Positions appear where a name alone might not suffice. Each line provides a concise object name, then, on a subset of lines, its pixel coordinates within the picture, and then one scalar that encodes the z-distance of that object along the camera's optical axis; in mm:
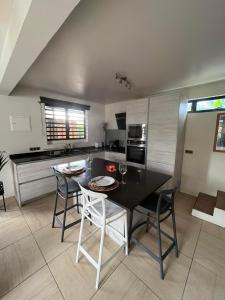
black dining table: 1226
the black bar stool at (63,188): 1734
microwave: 3062
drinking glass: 1696
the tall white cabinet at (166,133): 2568
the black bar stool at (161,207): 1326
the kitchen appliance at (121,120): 3791
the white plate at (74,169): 1950
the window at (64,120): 3273
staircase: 2047
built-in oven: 3129
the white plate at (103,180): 1521
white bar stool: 1249
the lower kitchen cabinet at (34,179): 2468
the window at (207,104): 2525
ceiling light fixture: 2299
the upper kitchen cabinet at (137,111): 2988
